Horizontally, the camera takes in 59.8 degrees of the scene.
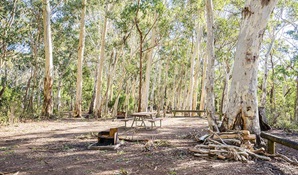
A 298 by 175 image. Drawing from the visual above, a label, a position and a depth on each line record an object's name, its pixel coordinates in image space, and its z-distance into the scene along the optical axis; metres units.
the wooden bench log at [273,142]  5.03
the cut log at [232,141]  6.08
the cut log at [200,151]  5.76
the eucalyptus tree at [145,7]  14.95
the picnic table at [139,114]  9.57
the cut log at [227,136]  6.27
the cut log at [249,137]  6.20
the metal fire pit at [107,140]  6.59
